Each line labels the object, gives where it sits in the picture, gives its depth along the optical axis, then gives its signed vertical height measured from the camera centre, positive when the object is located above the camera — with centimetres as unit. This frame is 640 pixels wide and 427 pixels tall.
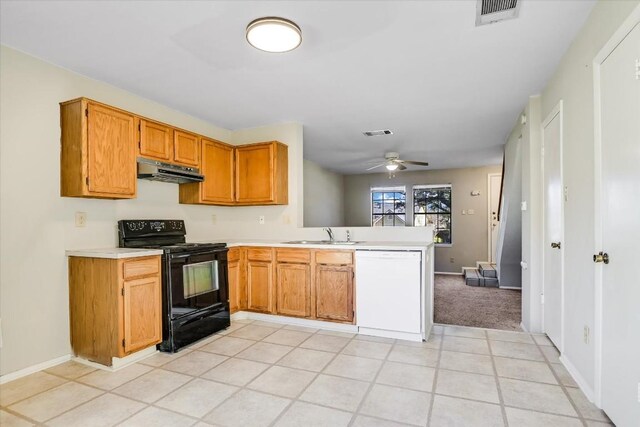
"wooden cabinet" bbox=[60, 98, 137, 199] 269 +51
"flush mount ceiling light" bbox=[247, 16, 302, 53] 208 +113
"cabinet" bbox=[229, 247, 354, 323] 350 -80
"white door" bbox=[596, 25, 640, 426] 159 -11
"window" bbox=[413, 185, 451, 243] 816 +2
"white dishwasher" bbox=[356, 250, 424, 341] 316 -82
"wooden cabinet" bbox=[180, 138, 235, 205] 389 +39
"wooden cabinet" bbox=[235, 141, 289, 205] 416 +46
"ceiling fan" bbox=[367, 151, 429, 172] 612 +89
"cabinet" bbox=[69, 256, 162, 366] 261 -77
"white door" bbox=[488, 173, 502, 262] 755 -1
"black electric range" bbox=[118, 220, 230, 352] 297 -68
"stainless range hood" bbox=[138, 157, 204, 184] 318 +39
